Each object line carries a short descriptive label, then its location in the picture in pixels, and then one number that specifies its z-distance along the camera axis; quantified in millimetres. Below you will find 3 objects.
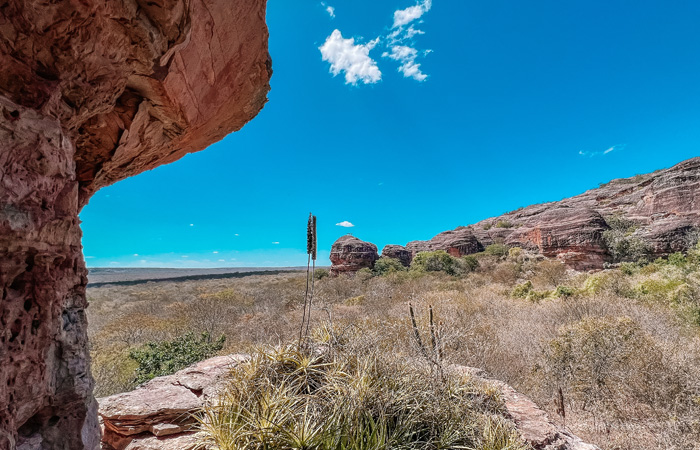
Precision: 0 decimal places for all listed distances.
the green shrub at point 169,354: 6930
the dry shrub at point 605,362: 4680
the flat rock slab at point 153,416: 3078
